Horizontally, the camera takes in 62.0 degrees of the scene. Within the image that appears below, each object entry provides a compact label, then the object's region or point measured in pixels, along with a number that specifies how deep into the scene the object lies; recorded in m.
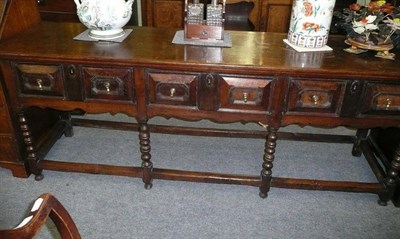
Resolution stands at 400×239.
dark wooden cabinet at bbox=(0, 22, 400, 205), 1.46
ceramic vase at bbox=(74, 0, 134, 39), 1.56
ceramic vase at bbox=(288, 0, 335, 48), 1.51
